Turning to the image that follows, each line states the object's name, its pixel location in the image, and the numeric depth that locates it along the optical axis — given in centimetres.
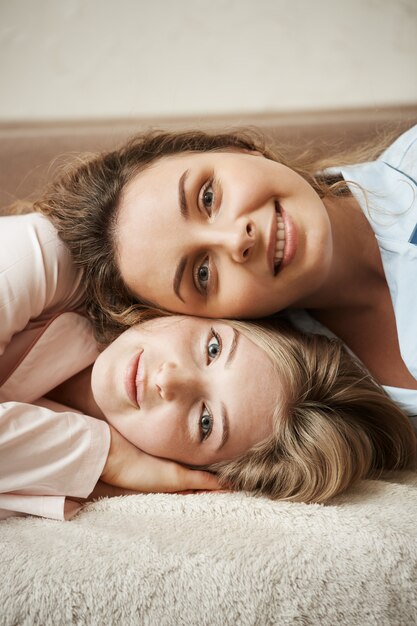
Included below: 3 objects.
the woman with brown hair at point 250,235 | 125
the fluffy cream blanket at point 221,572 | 91
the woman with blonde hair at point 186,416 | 119
